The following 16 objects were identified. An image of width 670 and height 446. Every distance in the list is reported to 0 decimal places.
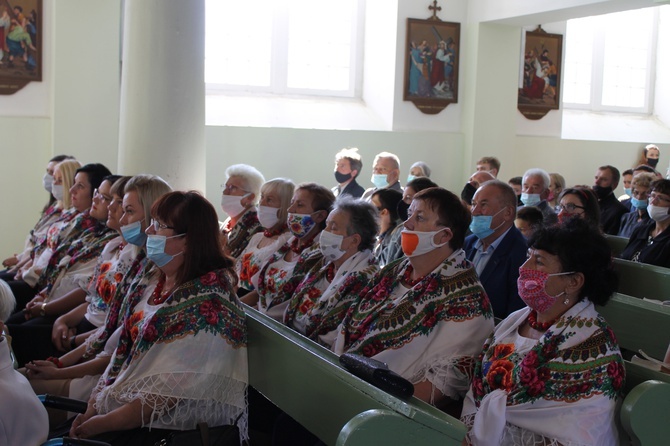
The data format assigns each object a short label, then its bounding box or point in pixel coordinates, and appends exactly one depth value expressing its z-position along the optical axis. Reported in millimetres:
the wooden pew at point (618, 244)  6191
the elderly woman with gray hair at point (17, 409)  2646
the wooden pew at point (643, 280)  4512
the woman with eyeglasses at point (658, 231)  5641
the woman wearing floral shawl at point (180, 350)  2936
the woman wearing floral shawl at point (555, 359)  2521
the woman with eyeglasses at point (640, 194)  6824
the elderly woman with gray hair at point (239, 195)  5547
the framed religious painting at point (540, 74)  11664
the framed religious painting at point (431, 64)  10844
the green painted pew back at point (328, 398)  2234
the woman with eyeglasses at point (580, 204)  5408
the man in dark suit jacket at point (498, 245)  4062
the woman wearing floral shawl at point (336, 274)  3654
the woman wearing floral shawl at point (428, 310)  2988
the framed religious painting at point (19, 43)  8750
